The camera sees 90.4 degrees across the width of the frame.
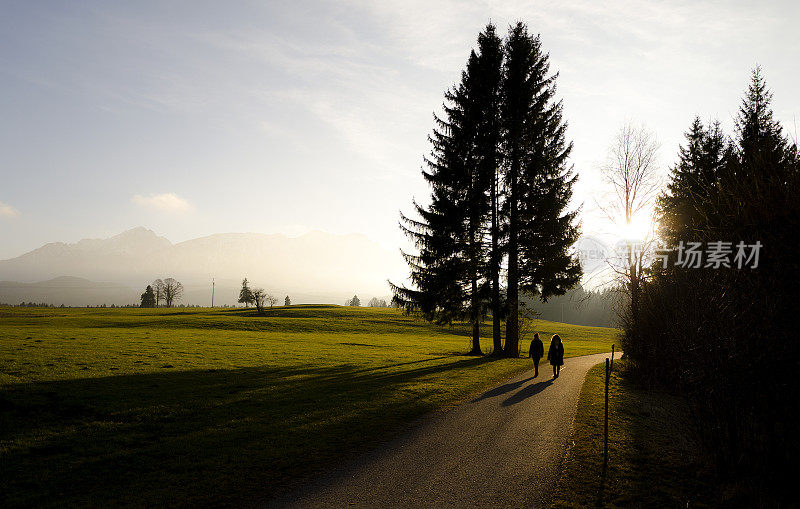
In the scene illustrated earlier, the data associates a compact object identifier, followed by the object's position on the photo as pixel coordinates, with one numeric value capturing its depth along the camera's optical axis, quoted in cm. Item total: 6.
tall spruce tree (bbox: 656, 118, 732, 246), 3078
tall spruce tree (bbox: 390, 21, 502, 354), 2620
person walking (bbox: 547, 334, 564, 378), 1897
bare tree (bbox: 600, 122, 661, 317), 2588
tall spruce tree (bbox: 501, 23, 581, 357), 2533
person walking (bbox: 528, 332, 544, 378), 1889
